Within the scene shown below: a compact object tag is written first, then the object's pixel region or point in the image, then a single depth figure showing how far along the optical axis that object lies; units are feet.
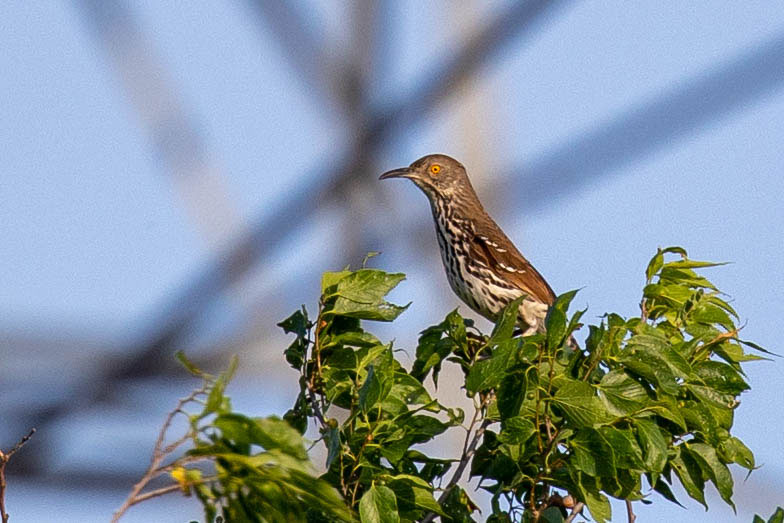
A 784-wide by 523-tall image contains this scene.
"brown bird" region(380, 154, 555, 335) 39.58
